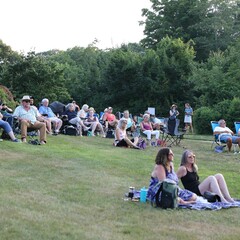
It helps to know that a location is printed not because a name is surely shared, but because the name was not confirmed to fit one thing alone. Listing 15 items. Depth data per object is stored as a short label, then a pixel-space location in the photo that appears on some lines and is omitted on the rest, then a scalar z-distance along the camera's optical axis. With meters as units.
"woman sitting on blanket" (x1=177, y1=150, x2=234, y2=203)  6.59
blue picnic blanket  5.99
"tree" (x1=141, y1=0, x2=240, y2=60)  40.19
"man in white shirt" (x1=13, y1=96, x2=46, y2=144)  11.39
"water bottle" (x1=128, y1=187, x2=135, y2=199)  6.35
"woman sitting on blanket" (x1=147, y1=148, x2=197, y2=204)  6.24
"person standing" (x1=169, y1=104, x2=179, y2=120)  19.77
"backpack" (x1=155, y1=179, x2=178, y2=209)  5.86
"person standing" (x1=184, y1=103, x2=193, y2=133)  21.64
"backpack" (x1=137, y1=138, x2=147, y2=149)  12.83
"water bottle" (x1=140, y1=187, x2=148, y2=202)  6.26
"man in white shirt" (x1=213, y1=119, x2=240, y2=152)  12.97
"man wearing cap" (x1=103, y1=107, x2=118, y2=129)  16.15
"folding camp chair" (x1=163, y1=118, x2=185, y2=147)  13.94
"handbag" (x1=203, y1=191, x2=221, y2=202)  6.45
